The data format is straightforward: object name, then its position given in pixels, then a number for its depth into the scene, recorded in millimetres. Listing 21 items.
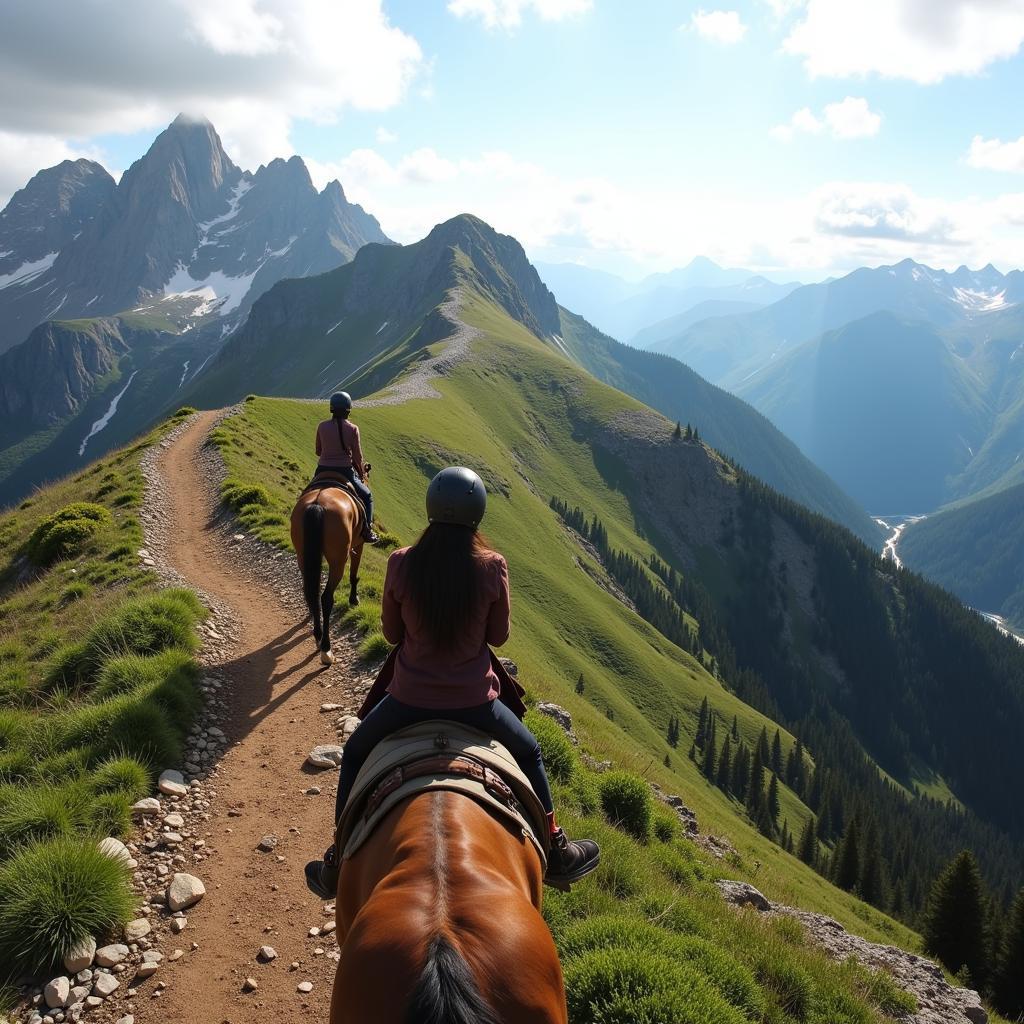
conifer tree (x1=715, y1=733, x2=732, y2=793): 117688
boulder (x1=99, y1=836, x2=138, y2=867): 8008
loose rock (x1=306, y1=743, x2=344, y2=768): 11305
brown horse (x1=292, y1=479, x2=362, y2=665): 14797
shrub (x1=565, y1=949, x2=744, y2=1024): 6316
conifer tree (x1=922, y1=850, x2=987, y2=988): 45438
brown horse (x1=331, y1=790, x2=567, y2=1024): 3246
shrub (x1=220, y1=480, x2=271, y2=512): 25422
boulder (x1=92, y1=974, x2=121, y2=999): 6840
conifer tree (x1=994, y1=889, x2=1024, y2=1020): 40812
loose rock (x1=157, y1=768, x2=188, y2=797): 9930
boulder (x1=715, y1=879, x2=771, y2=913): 13541
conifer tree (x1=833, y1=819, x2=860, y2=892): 76688
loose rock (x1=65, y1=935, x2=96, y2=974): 6906
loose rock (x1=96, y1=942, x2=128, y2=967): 7086
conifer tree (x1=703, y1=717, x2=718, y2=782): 115875
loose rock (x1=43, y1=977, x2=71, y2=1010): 6633
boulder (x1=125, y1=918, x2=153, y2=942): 7445
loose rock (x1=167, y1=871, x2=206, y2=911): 8023
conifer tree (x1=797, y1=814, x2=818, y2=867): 102375
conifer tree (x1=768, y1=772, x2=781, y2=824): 119438
